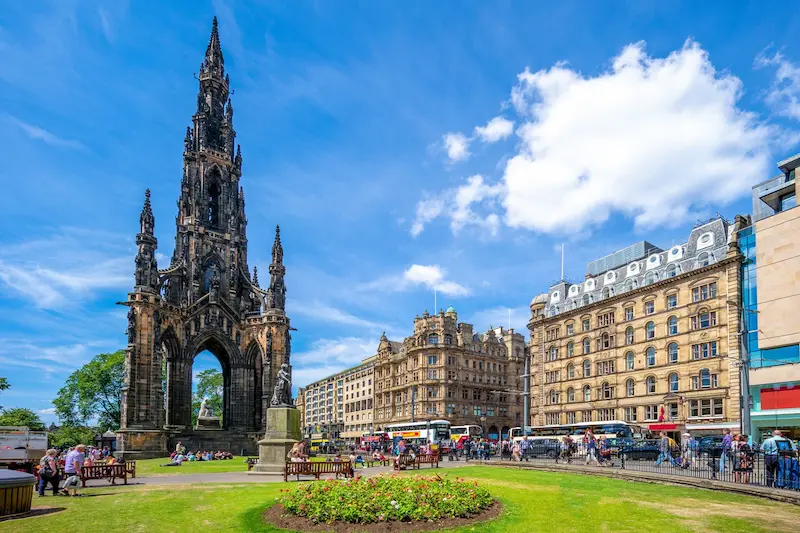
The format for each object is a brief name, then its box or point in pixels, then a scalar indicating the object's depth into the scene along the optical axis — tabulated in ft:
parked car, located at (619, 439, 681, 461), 118.83
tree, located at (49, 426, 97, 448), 236.02
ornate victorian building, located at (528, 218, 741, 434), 166.40
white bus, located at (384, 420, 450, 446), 203.51
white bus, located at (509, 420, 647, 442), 151.85
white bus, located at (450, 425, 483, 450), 202.41
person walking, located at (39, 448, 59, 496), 61.78
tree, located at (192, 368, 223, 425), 318.04
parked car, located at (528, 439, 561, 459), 133.08
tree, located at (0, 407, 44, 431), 249.59
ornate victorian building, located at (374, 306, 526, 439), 281.33
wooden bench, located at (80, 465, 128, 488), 68.61
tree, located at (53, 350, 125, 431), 252.62
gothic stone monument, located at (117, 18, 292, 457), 173.88
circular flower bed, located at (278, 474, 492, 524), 43.32
